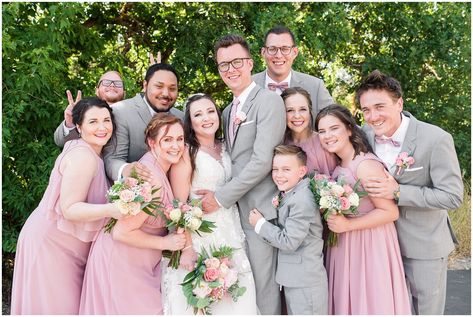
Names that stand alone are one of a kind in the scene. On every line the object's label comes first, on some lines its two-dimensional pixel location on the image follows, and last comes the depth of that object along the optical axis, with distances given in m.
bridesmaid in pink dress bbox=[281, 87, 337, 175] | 4.36
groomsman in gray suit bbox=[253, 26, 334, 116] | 5.00
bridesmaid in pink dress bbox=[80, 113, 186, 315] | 4.02
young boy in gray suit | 4.10
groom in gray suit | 4.18
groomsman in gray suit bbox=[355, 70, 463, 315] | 4.17
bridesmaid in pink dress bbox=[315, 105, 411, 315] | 4.20
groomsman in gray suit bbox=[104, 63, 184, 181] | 4.40
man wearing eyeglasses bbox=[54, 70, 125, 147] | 5.03
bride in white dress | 4.20
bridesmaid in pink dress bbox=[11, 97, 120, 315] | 4.11
